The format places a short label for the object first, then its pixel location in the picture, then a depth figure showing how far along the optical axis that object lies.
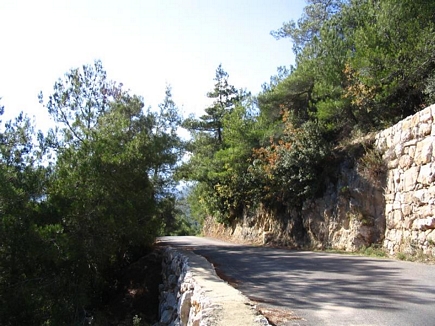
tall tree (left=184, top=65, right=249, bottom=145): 35.13
